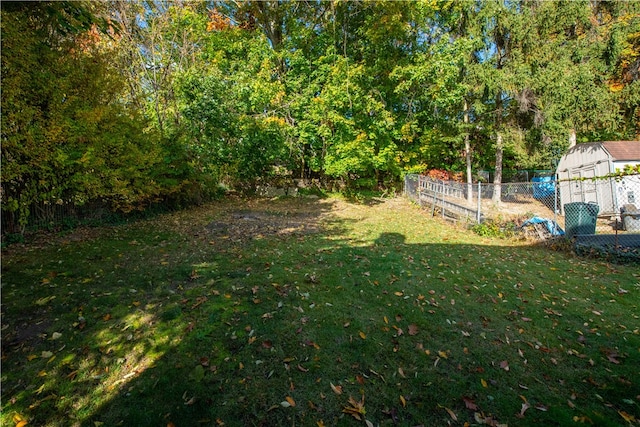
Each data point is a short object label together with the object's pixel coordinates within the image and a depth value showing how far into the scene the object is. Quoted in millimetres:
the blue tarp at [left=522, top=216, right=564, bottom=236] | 8352
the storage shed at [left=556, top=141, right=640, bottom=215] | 12180
